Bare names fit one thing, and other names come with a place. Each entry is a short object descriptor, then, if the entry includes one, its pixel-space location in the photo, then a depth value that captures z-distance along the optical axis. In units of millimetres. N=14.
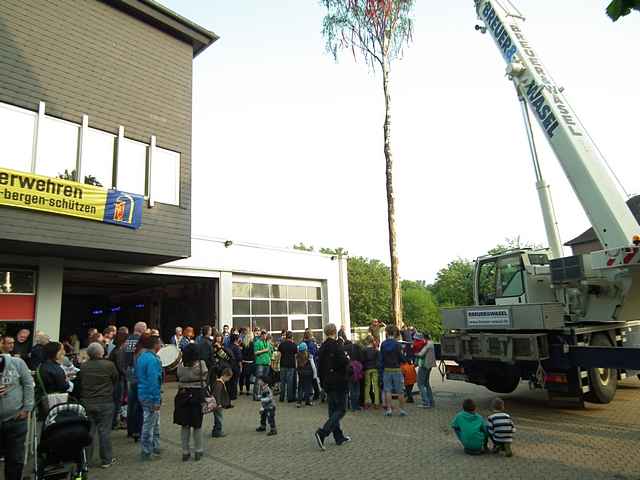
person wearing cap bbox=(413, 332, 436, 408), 10547
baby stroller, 4992
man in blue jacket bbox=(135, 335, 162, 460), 6656
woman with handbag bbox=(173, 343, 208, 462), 6535
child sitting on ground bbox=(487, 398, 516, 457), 6520
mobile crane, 8695
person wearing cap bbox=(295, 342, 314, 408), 11281
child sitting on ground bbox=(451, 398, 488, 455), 6625
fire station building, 11352
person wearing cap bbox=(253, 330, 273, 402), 10694
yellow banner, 10758
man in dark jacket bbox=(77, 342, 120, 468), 6350
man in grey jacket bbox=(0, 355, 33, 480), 5035
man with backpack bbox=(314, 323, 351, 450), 7145
